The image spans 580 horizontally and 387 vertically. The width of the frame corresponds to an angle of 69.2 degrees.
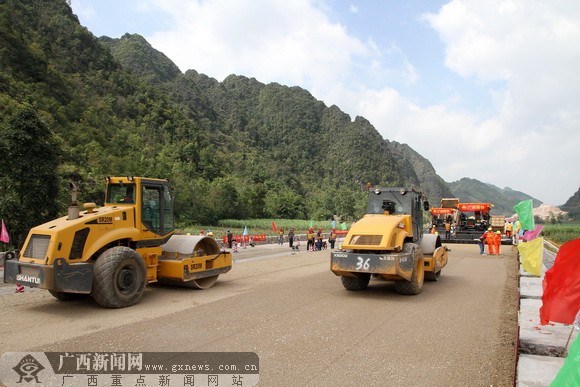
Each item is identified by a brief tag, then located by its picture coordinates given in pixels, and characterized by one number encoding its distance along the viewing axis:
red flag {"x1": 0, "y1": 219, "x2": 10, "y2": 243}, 13.33
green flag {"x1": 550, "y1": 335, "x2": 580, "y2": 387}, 2.29
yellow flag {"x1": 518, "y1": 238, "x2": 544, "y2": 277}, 10.91
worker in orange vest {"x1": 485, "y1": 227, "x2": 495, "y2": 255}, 20.33
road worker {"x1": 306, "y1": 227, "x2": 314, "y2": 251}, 24.15
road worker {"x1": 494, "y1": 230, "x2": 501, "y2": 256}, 19.92
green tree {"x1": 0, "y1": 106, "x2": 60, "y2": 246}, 16.48
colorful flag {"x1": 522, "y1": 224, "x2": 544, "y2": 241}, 14.07
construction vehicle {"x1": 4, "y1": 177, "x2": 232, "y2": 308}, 7.49
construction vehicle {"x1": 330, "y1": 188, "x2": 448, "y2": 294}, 8.95
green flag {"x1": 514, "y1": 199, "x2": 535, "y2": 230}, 13.88
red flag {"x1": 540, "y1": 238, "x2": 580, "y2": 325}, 4.01
